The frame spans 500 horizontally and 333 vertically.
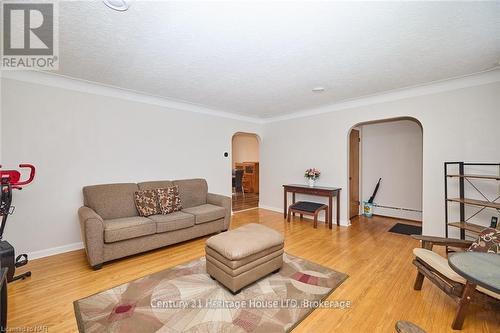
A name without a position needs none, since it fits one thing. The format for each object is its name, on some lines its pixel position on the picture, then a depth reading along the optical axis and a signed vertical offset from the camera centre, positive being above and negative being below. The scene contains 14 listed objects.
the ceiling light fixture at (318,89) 3.53 +1.28
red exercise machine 1.99 -0.42
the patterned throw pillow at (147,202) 3.35 -0.60
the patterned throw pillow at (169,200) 3.53 -0.58
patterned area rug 1.73 -1.28
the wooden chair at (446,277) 1.68 -0.99
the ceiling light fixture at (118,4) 1.60 +1.23
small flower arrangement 4.82 -0.20
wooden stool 4.34 -0.91
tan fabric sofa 2.64 -0.81
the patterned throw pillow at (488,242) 1.98 -0.73
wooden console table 4.33 -0.55
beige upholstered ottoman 2.08 -0.94
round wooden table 1.35 -0.72
